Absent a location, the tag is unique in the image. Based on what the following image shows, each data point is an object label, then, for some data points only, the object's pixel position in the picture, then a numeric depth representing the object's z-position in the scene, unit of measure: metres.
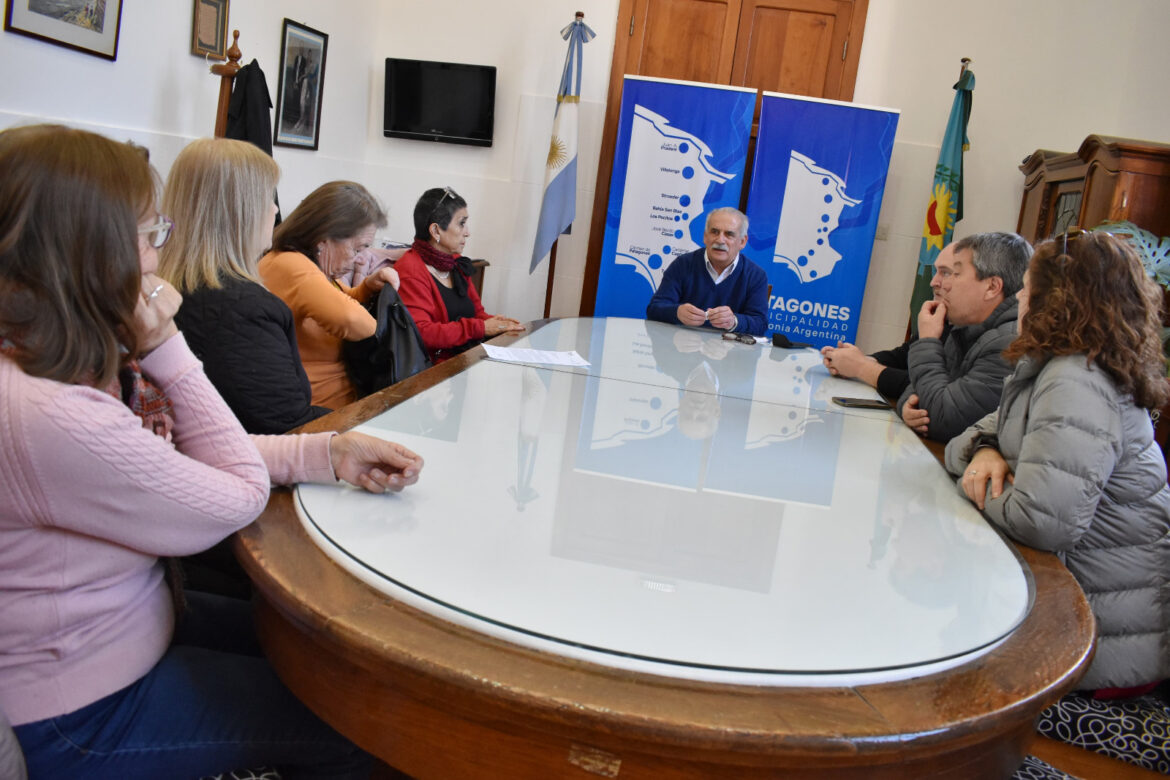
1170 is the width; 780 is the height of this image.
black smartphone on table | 2.56
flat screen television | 6.11
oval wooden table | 0.87
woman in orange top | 2.54
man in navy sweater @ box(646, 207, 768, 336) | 4.34
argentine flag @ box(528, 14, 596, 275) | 5.81
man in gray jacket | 2.27
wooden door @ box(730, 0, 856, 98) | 5.85
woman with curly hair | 1.50
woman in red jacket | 3.40
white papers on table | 2.63
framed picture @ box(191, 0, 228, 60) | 4.12
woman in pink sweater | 1.00
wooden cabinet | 3.94
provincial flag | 5.49
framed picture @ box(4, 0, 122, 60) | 3.11
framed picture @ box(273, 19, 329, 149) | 5.02
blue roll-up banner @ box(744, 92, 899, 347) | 5.40
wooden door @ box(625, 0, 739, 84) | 5.91
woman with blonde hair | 1.90
